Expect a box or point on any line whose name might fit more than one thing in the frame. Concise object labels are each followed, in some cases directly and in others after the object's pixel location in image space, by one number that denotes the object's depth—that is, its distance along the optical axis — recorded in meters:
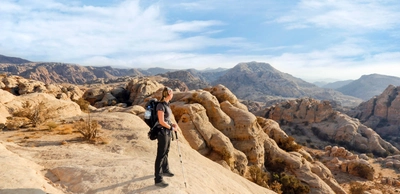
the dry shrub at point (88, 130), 12.35
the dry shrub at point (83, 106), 27.08
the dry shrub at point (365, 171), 36.72
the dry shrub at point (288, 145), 31.30
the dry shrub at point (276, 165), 25.56
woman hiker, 6.93
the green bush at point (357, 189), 29.10
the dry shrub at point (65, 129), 13.33
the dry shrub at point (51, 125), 13.83
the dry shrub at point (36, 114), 14.66
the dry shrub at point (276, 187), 20.47
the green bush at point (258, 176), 21.00
